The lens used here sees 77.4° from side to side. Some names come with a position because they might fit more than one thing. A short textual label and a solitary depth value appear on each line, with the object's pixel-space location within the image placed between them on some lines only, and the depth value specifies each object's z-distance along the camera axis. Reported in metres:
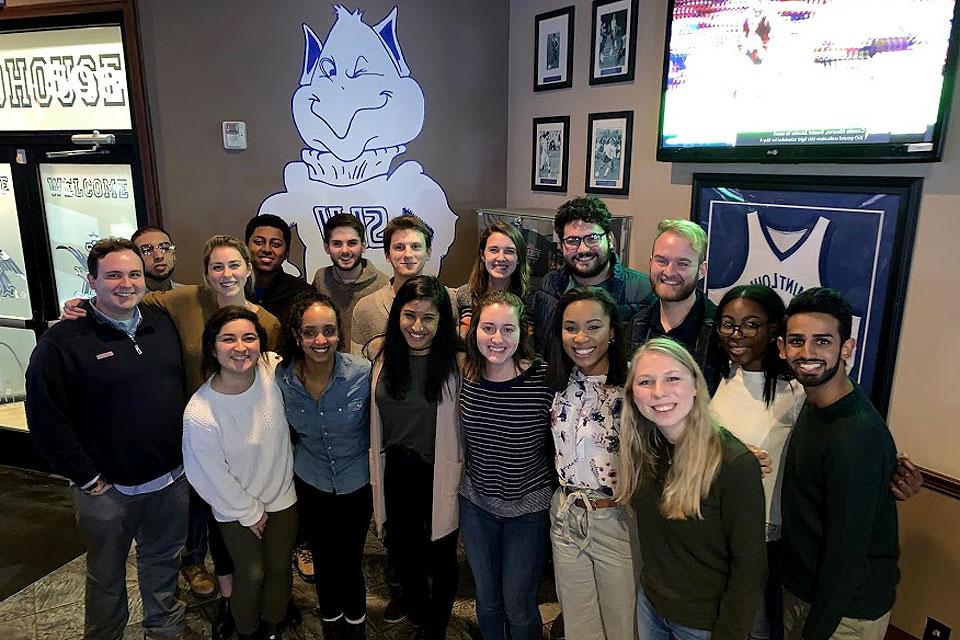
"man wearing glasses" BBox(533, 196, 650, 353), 2.20
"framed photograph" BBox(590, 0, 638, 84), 2.94
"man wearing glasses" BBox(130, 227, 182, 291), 2.56
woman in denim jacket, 1.99
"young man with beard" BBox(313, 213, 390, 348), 2.68
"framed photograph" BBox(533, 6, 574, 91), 3.28
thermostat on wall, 3.11
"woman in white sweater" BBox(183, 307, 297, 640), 1.95
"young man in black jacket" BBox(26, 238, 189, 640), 1.96
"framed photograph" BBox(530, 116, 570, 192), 3.41
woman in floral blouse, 1.71
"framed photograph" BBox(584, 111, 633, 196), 3.07
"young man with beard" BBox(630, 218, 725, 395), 1.95
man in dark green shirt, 1.39
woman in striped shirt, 1.83
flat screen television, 1.99
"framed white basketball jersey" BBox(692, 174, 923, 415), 2.14
